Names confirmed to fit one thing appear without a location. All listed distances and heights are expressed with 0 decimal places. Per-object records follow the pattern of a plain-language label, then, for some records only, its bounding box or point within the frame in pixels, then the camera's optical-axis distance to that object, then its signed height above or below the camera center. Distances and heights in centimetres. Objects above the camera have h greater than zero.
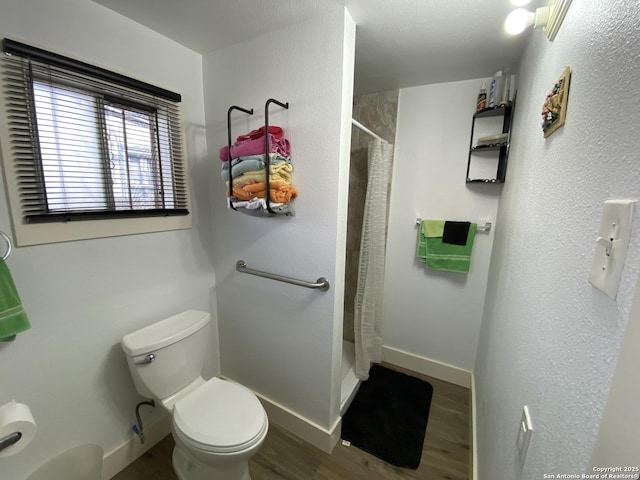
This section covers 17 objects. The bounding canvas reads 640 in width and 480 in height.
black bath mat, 150 -142
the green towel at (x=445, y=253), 184 -35
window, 99 +21
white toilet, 109 -101
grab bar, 135 -43
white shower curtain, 179 -40
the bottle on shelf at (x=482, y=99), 162 +68
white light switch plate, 35 -5
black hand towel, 181 -19
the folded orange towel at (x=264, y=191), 122 +4
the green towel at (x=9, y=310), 89 -42
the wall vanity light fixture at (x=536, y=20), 75 +59
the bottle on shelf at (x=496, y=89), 155 +72
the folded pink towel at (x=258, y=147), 122 +26
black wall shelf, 158 +38
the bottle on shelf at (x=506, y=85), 155 +74
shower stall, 199 +18
